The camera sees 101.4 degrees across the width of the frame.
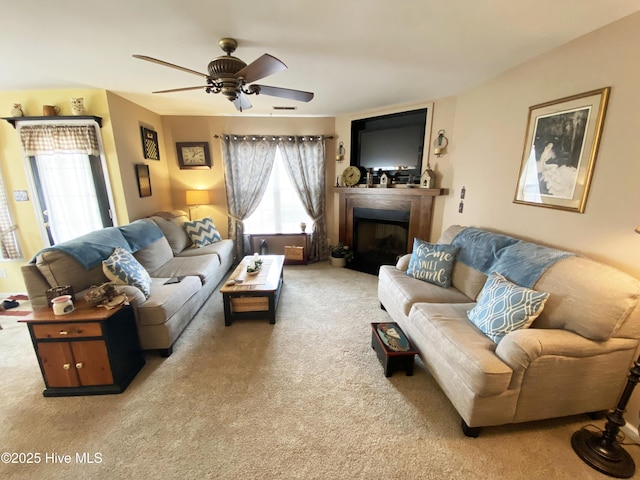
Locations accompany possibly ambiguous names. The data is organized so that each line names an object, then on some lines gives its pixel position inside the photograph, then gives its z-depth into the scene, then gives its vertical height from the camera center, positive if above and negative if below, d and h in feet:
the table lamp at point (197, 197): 13.74 -0.87
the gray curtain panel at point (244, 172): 14.33 +0.44
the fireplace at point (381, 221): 12.03 -2.06
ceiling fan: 5.43 +2.31
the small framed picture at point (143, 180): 11.63 +0.01
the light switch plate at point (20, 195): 10.39 -0.58
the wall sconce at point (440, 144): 11.05 +1.49
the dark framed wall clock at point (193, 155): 14.28 +1.35
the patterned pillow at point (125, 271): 7.32 -2.53
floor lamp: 4.50 -4.76
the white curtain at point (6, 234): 10.42 -2.09
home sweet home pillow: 8.32 -2.66
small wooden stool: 6.56 -4.26
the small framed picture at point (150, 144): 12.14 +1.71
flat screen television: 11.94 +1.71
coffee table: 8.80 -3.95
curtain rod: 14.42 +2.32
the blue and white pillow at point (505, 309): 5.36 -2.71
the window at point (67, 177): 9.89 +0.14
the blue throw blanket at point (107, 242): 7.20 -1.91
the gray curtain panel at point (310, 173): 14.52 +0.38
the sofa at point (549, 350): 4.78 -3.28
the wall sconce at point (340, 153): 14.40 +1.45
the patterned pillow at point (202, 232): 12.98 -2.55
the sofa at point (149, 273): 6.66 -2.91
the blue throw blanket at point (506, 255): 6.11 -1.99
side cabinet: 5.82 -3.80
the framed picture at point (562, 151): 5.96 +0.71
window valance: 9.84 +1.53
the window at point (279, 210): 15.23 -1.76
